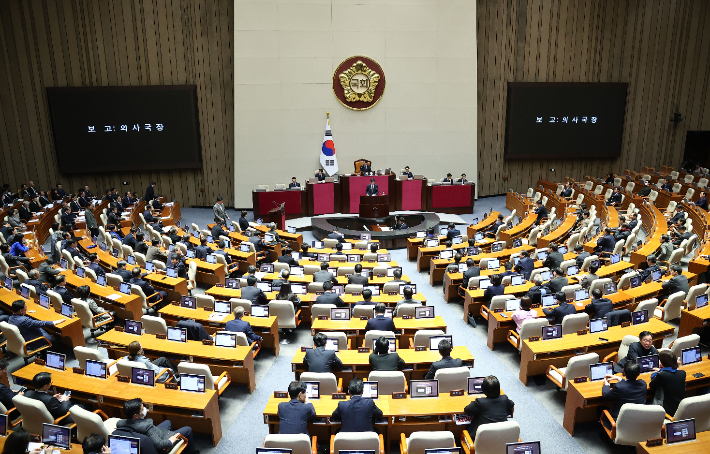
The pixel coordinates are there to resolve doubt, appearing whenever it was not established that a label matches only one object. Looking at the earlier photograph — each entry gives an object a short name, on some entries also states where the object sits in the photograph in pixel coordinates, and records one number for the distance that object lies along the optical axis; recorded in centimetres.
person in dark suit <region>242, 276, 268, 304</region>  929
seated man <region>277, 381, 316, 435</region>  548
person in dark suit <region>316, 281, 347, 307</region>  896
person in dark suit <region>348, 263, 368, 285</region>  1015
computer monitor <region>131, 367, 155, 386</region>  632
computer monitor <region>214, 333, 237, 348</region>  742
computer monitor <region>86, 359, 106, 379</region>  654
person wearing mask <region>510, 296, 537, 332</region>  812
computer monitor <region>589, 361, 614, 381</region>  632
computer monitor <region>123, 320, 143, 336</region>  785
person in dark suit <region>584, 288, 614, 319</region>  821
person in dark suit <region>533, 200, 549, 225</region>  1631
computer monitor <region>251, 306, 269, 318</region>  862
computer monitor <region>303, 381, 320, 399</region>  609
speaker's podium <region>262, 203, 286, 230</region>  1655
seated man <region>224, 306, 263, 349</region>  783
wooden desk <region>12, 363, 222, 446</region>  600
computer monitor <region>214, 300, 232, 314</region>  883
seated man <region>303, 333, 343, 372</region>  676
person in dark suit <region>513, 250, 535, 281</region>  1089
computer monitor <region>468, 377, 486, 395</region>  607
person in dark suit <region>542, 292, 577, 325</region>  817
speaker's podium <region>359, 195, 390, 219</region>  1816
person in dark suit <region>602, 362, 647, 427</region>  570
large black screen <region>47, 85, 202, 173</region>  1875
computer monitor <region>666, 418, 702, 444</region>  504
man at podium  1825
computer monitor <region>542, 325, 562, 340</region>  750
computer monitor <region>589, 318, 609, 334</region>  761
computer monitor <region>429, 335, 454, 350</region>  733
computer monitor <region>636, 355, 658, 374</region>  639
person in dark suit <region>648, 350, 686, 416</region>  580
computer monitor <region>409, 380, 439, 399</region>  600
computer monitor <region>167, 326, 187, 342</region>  756
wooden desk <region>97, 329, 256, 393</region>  717
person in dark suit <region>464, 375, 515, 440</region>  540
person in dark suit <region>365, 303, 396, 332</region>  775
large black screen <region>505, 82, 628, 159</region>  2148
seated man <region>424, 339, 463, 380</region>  642
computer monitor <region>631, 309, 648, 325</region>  789
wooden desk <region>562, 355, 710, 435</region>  608
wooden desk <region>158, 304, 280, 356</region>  838
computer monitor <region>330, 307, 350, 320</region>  844
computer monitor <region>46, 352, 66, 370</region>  674
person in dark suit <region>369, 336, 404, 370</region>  670
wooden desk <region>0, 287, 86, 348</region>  808
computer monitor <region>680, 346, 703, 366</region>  657
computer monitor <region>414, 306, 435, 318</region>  849
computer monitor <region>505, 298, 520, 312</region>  866
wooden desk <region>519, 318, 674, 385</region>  728
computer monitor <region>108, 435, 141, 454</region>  495
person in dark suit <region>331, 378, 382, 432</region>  553
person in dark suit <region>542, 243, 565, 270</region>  1107
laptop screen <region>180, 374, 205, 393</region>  620
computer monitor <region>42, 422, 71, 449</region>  520
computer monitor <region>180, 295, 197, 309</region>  902
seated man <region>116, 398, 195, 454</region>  517
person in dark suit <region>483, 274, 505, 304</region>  924
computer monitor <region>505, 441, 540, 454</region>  479
